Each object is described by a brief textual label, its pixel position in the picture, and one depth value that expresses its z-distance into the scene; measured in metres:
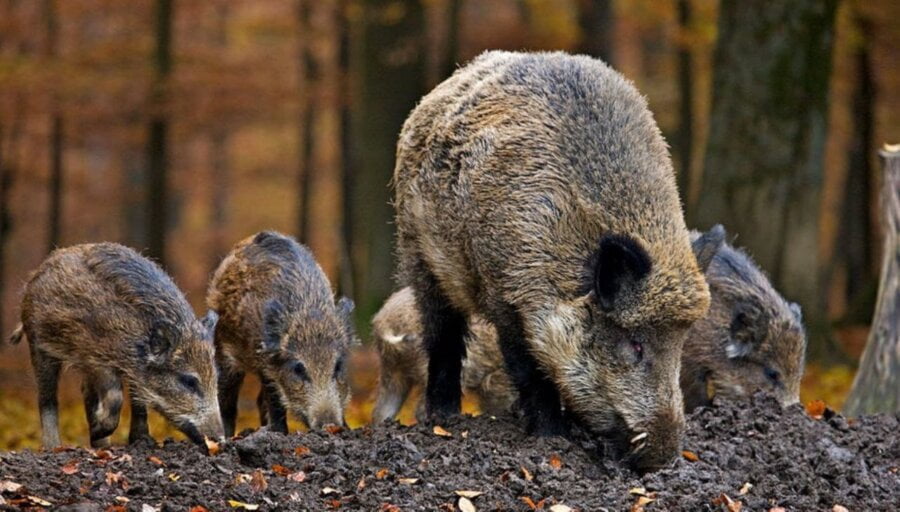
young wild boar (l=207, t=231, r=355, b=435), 17.94
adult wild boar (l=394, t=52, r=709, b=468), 13.57
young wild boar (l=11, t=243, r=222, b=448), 16.59
